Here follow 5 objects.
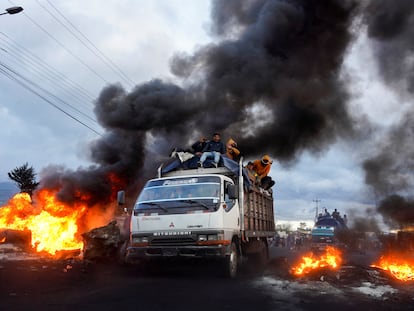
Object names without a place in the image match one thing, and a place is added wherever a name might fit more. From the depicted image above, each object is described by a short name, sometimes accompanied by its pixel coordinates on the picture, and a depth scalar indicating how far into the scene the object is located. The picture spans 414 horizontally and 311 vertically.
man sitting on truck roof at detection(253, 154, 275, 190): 11.27
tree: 37.34
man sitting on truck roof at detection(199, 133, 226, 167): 9.74
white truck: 7.79
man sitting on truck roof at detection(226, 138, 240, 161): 12.01
